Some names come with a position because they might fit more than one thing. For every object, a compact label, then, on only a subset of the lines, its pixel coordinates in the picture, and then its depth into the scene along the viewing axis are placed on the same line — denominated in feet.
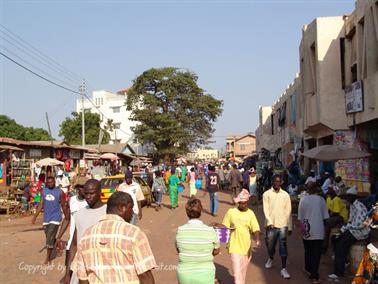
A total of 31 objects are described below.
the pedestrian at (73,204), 24.16
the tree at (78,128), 194.08
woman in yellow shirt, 21.80
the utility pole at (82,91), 129.82
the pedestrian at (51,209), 31.09
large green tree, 165.89
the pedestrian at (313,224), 25.66
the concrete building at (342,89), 48.62
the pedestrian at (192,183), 71.10
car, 59.15
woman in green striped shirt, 16.12
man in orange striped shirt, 11.54
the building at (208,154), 484.74
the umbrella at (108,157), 99.45
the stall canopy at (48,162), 71.10
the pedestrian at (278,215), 27.38
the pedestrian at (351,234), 25.18
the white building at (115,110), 290.56
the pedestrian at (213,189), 55.26
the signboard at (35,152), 76.95
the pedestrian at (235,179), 68.69
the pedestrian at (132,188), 32.82
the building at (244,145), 296.71
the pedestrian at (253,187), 67.31
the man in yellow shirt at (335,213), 31.55
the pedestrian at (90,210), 16.66
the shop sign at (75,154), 95.69
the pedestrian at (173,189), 64.30
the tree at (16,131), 151.98
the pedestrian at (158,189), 68.05
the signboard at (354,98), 50.62
